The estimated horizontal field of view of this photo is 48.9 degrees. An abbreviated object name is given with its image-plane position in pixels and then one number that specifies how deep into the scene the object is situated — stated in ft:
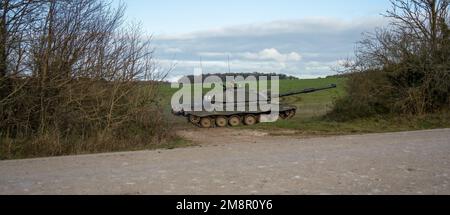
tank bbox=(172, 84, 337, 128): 78.69
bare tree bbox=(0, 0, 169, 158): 41.65
